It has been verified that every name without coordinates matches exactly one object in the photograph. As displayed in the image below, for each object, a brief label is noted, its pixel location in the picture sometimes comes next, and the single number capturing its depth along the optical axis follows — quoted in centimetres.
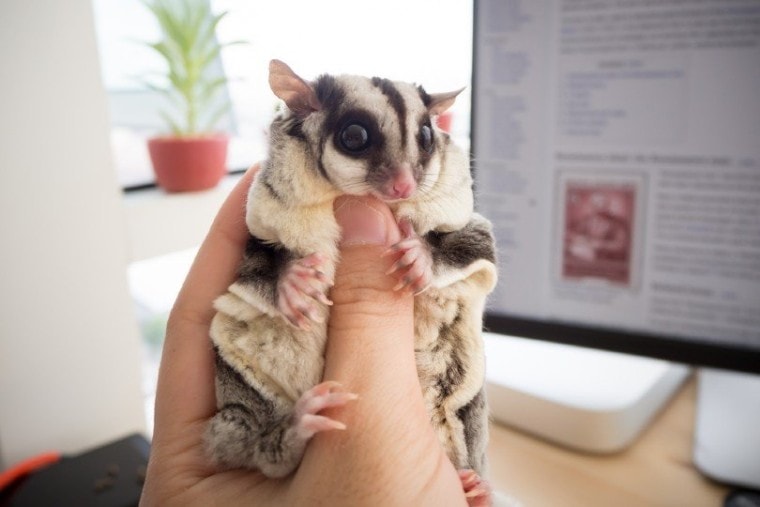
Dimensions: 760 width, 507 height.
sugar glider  22
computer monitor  27
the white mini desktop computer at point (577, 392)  31
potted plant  37
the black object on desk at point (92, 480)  31
